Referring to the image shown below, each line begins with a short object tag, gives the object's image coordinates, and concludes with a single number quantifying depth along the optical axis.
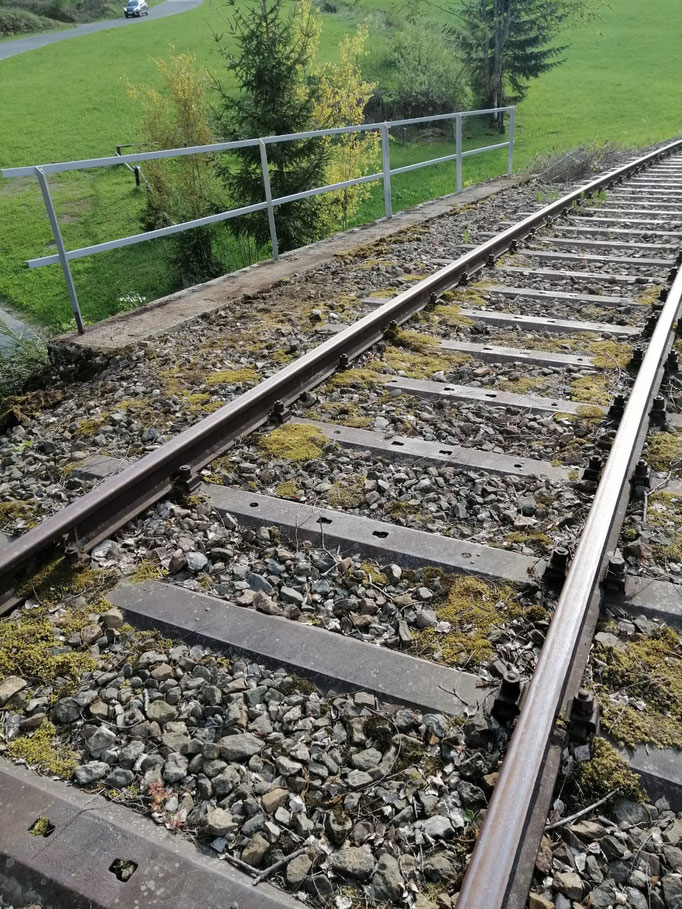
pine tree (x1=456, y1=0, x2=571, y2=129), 31.31
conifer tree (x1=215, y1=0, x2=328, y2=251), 12.74
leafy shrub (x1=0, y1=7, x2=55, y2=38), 51.31
